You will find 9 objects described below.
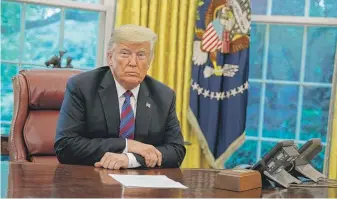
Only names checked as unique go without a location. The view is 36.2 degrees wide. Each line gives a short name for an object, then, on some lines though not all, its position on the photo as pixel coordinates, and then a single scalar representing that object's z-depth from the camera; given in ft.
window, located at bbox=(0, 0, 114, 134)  12.76
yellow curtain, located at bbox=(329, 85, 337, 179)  12.07
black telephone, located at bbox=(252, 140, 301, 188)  5.80
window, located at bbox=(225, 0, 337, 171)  13.42
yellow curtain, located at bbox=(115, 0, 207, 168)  11.98
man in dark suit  6.86
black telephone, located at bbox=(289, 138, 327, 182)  6.20
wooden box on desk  5.30
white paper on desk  5.23
